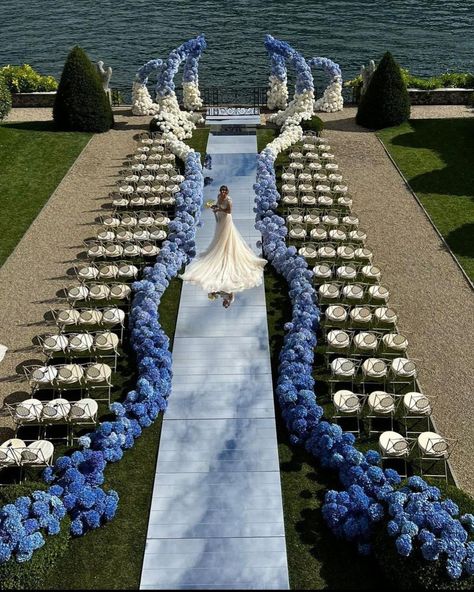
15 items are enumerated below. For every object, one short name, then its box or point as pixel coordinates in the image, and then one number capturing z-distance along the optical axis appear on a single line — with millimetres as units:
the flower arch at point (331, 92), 35406
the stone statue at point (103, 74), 35031
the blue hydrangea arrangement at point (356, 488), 11766
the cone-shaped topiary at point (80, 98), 32906
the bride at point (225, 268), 20266
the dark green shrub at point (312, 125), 32750
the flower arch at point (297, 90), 33000
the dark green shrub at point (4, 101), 32156
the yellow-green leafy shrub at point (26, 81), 37938
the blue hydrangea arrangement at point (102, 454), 12359
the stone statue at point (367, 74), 35312
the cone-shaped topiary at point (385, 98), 33344
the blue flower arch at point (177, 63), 33406
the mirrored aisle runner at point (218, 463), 12844
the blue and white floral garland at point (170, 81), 33469
